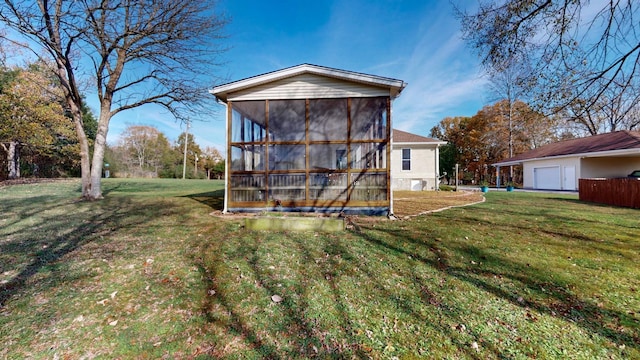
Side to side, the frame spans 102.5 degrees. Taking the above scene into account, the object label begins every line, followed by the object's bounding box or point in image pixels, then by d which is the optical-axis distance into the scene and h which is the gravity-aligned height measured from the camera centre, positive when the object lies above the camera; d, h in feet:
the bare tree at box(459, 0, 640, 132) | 14.43 +8.54
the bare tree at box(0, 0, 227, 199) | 25.00 +14.93
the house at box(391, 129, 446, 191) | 54.54 +3.99
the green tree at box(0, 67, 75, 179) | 49.37 +14.14
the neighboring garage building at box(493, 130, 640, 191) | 49.34 +4.90
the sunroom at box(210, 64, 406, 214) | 23.94 +3.72
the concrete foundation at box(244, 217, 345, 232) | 18.35 -3.00
